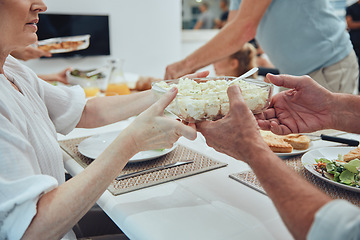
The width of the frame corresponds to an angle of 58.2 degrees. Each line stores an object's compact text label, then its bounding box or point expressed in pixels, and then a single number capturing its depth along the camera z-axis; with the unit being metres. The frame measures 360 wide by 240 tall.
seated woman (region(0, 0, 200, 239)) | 0.73
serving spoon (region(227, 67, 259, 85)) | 1.00
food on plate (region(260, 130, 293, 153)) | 1.12
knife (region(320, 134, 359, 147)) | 1.19
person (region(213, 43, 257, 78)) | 3.02
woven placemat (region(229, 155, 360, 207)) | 0.84
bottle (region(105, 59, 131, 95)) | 2.06
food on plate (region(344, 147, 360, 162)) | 0.96
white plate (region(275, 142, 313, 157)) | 1.10
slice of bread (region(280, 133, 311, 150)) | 1.16
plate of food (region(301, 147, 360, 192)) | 0.86
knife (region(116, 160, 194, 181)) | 0.98
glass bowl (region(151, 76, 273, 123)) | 0.86
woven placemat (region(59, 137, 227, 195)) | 0.94
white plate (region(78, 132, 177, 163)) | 1.07
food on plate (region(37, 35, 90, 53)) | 2.35
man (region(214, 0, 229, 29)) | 6.81
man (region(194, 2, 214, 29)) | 6.77
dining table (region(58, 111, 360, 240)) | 0.71
